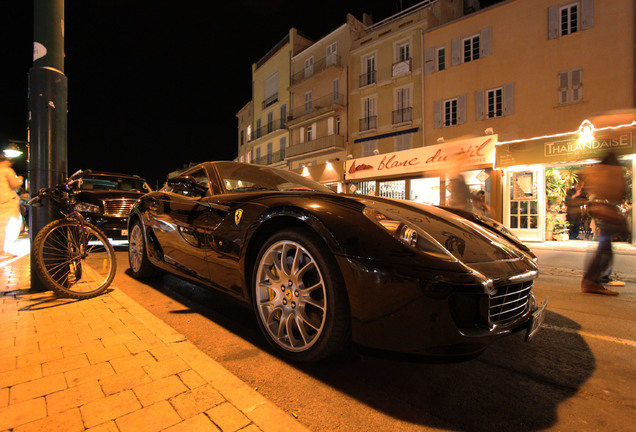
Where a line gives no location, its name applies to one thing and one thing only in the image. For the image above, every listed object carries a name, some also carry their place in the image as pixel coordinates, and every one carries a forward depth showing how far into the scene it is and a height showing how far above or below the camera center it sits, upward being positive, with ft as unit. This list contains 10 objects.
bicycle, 10.15 -1.08
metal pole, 10.93 +3.77
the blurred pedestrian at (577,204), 22.58 +0.65
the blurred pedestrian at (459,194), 16.76 +1.04
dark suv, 21.12 +0.61
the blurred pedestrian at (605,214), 13.02 -0.03
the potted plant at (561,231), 39.66 -2.10
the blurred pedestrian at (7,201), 16.67 +0.86
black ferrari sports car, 5.03 -1.00
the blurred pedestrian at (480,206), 19.91 +0.49
